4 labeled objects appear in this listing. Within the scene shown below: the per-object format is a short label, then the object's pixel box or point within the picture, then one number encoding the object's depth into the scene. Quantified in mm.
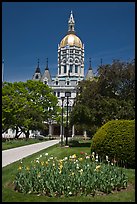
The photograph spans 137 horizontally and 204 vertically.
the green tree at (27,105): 32969
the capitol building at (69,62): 84750
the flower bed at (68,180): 6539
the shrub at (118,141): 9461
